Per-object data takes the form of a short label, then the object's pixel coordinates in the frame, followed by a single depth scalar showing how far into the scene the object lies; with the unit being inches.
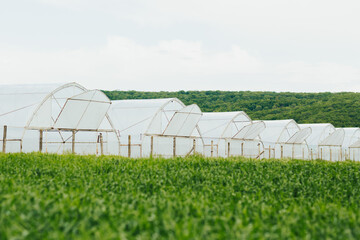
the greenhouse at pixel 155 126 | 1184.2
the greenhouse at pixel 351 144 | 1980.8
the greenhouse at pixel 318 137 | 1902.1
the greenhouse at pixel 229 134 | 1461.6
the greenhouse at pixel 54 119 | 991.6
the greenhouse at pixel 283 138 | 1715.1
